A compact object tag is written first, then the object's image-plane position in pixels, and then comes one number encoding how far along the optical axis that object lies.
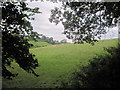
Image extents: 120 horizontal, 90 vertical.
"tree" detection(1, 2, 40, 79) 5.23
